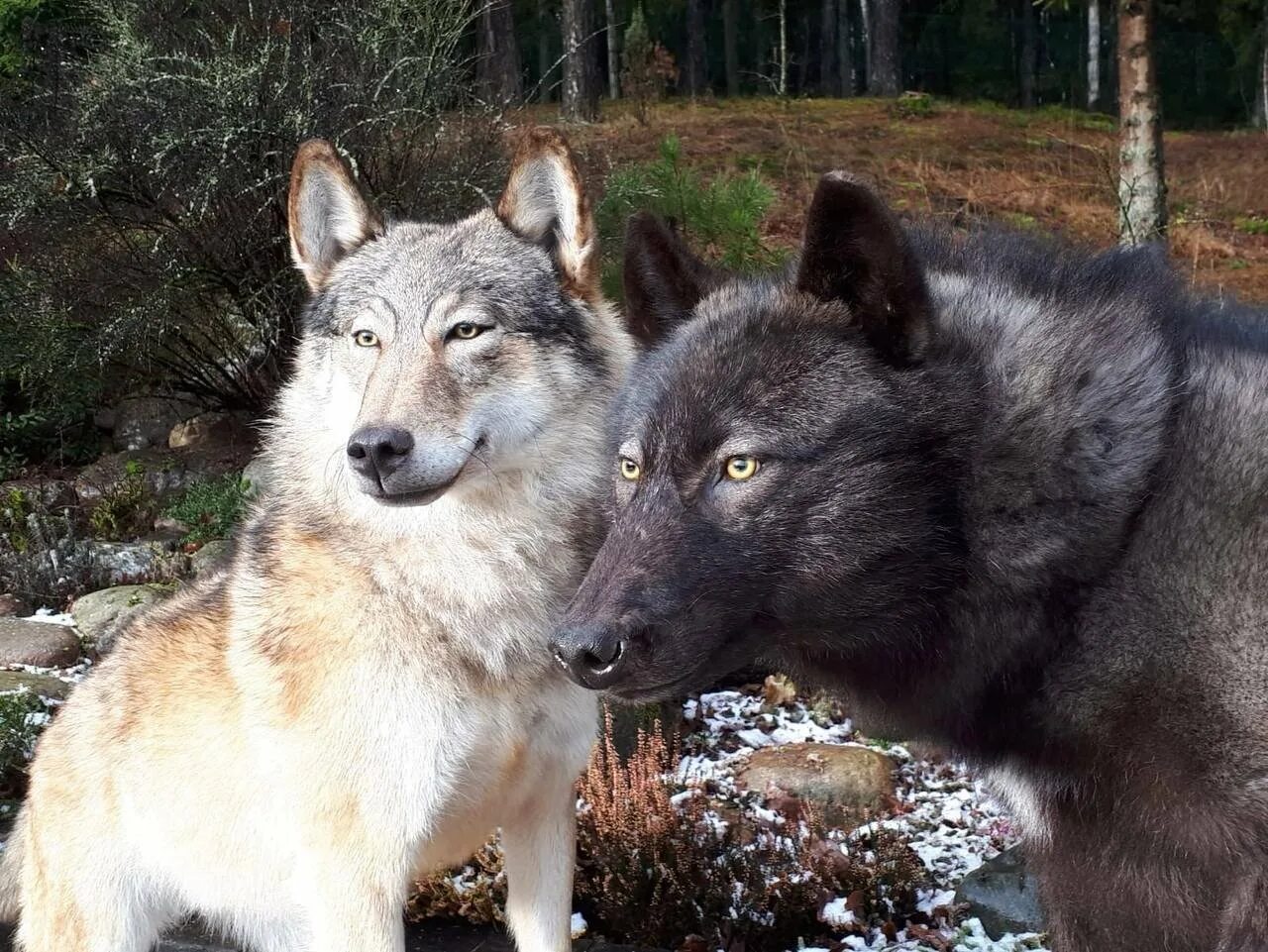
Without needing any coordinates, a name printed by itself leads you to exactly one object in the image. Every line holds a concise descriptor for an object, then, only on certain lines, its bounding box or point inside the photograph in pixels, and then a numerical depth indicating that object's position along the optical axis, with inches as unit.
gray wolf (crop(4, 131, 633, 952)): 128.6
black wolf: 84.4
